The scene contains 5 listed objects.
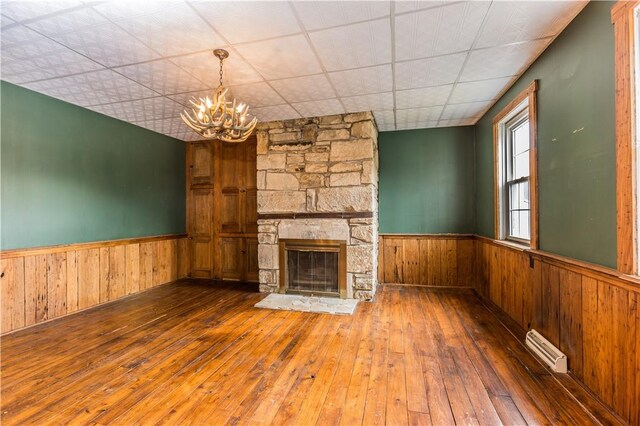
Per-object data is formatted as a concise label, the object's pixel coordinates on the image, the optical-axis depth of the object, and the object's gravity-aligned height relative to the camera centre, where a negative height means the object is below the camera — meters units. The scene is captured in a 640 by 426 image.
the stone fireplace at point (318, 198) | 3.89 +0.21
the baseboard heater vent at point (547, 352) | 2.09 -1.11
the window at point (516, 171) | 2.62 +0.47
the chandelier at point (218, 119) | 2.41 +0.84
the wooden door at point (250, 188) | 4.90 +0.44
